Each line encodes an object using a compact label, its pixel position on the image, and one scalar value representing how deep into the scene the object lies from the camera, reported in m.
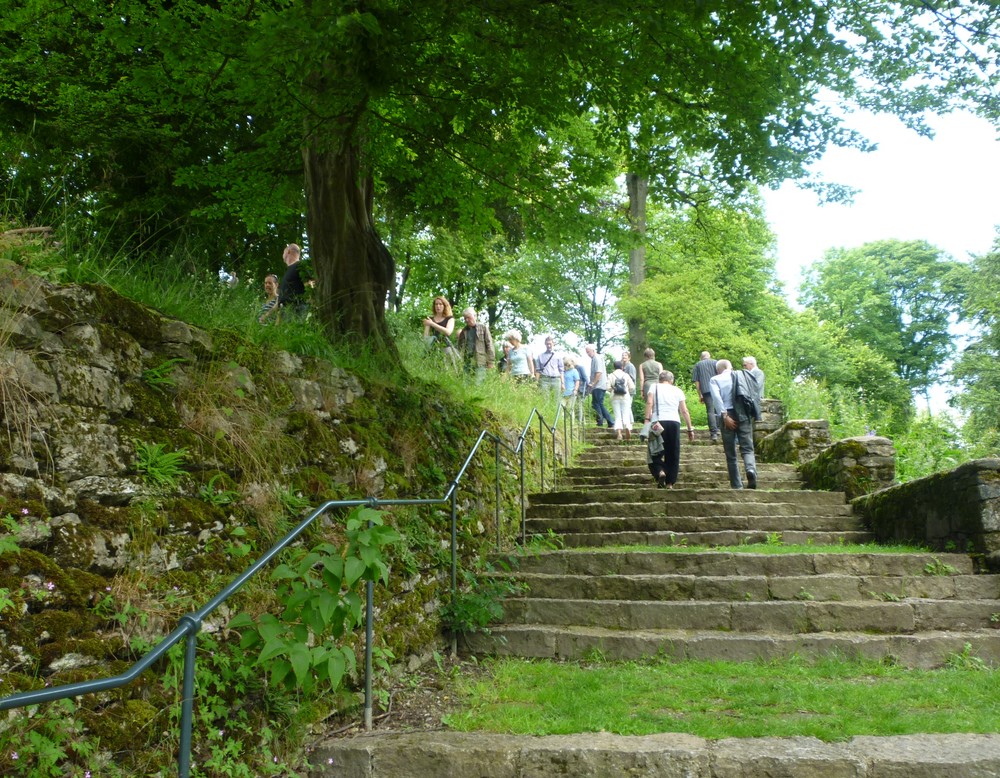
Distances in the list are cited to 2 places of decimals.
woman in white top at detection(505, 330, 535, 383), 13.28
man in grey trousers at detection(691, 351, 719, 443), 13.03
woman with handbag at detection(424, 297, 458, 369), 9.49
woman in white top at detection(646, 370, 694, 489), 8.82
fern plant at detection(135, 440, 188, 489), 3.09
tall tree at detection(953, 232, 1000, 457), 19.83
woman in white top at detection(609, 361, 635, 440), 13.63
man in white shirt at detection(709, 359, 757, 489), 8.83
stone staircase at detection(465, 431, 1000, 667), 4.93
